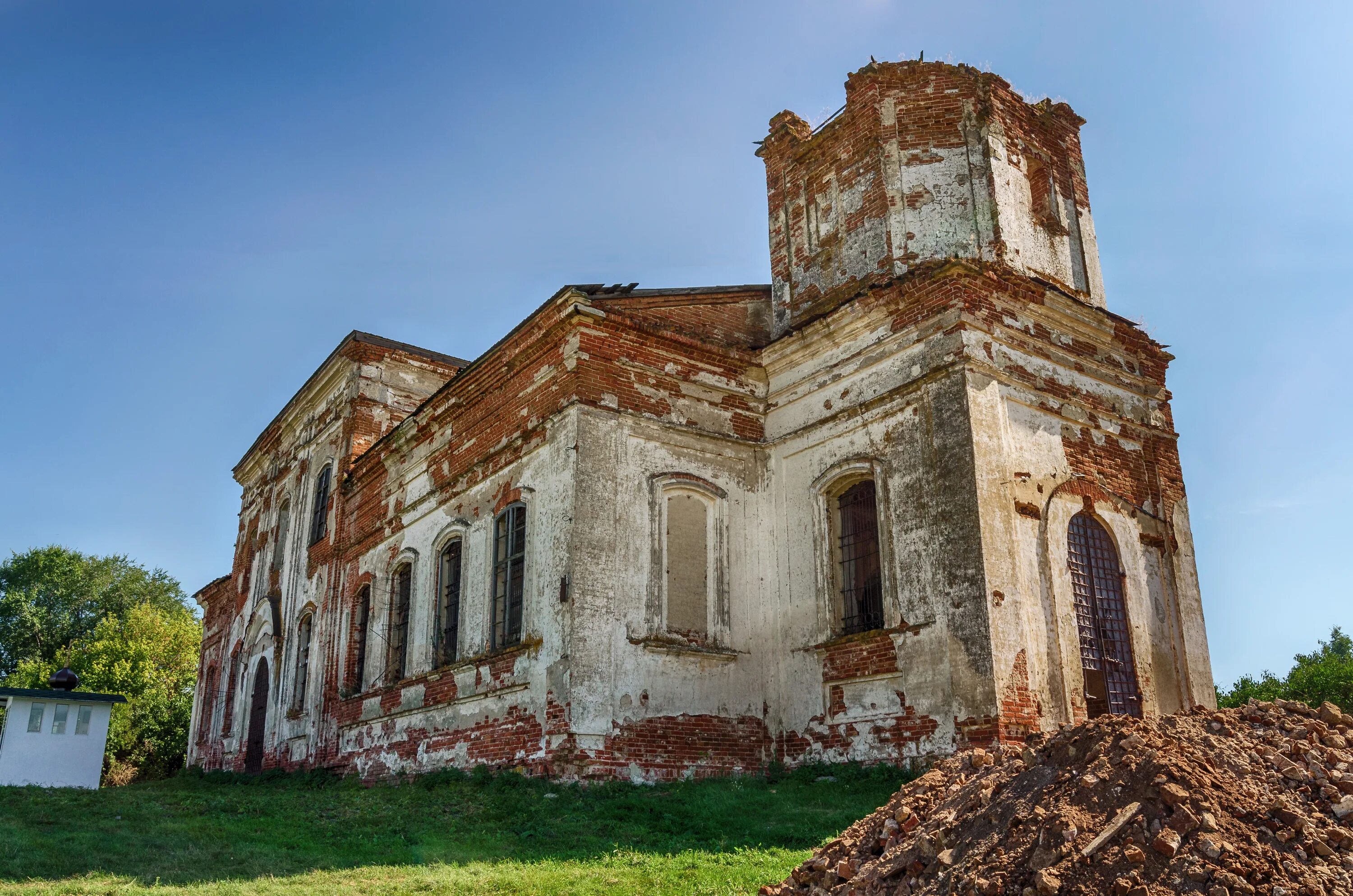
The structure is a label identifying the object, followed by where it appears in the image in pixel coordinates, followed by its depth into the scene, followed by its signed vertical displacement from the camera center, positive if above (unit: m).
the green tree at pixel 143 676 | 30.42 +4.00
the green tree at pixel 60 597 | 44.56 +8.40
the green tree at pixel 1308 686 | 22.95 +1.87
